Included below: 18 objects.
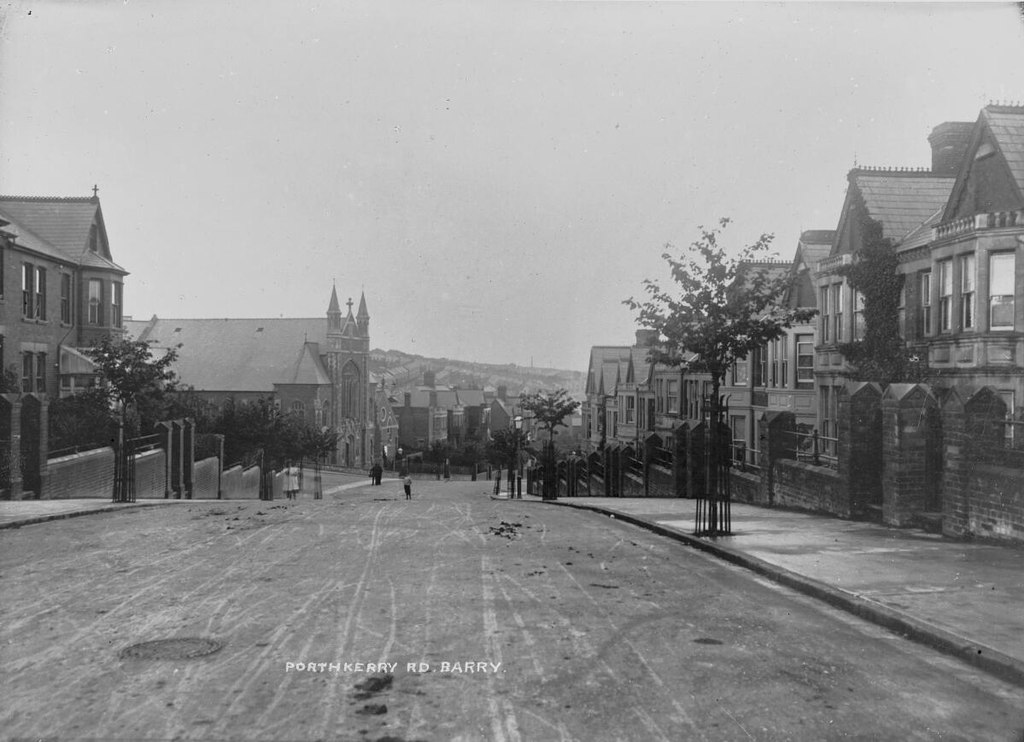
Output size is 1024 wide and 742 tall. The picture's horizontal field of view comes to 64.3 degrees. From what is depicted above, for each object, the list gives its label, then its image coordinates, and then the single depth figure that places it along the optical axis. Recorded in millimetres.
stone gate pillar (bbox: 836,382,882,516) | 13922
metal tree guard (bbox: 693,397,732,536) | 12695
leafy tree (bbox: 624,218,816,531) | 14375
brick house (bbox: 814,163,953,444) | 24297
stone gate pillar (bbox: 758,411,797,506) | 17328
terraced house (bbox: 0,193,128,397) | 25391
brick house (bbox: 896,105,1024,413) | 18391
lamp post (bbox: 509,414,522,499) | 36656
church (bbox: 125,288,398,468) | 74188
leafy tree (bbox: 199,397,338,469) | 43438
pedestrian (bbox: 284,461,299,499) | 33219
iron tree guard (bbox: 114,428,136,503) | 19031
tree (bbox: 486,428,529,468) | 61275
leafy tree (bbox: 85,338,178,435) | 27734
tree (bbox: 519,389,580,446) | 43366
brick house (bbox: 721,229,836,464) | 31062
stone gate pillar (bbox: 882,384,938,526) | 12617
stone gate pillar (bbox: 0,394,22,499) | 19016
